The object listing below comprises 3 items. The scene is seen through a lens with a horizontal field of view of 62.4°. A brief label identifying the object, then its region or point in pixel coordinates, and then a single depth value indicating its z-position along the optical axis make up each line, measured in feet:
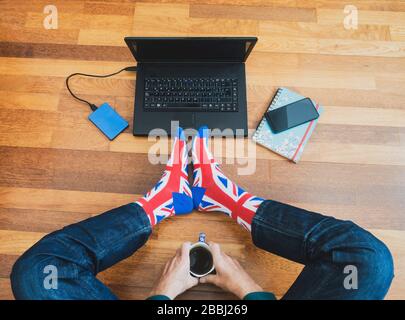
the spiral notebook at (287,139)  3.33
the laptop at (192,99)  3.34
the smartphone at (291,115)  3.36
